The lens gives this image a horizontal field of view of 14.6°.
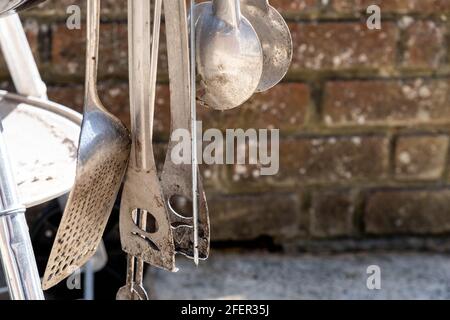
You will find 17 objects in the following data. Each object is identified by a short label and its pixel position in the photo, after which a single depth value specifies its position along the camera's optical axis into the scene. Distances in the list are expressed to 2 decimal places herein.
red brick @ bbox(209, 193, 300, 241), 2.57
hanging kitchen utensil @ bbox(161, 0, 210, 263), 1.73
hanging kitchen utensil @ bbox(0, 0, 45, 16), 1.69
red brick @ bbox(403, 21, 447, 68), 2.51
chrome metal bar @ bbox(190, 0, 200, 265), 1.72
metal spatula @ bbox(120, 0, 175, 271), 1.73
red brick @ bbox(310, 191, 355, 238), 2.58
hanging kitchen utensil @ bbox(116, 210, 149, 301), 1.83
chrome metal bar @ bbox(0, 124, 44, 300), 1.71
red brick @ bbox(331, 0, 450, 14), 2.48
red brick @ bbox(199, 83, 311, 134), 2.50
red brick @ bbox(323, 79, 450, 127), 2.52
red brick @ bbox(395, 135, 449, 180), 2.56
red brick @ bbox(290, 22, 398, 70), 2.49
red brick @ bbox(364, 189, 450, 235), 2.59
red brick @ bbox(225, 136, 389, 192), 2.55
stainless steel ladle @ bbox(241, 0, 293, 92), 1.86
